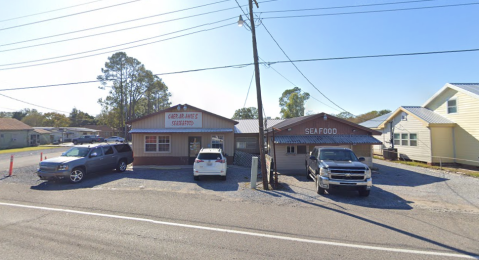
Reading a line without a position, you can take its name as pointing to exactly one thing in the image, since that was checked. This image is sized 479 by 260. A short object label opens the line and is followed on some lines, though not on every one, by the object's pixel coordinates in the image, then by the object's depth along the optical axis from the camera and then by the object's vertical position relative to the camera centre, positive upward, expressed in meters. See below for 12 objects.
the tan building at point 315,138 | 14.06 -0.07
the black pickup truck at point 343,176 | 7.80 -1.43
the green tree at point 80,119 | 84.06 +8.31
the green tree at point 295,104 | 44.12 +6.87
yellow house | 15.34 +0.65
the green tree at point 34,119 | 69.12 +6.75
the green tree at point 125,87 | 40.06 +10.33
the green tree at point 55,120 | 63.47 +6.13
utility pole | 9.55 +2.11
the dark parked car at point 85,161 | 9.82 -1.13
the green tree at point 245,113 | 68.09 +8.09
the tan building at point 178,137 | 15.81 +0.14
